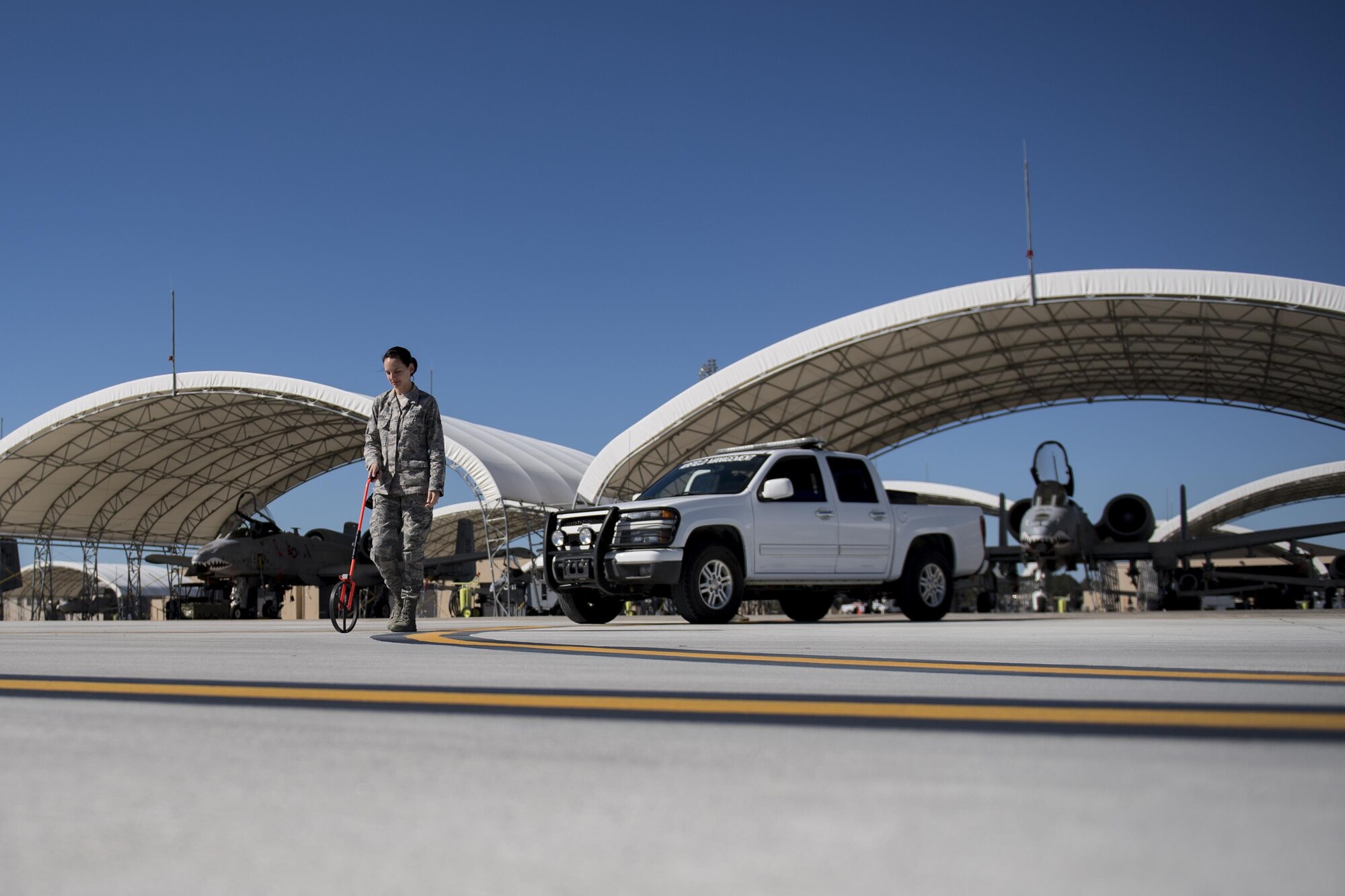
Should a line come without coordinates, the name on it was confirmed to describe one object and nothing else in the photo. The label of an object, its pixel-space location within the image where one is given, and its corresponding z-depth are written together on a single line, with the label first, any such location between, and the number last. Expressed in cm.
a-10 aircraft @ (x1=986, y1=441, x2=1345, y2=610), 2627
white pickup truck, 1143
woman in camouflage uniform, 870
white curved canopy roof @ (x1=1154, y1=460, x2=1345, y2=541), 5141
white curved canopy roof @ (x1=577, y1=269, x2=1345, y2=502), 2506
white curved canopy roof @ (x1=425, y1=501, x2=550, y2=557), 5131
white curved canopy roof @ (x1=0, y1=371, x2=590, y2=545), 3506
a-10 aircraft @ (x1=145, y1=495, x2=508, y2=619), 3155
